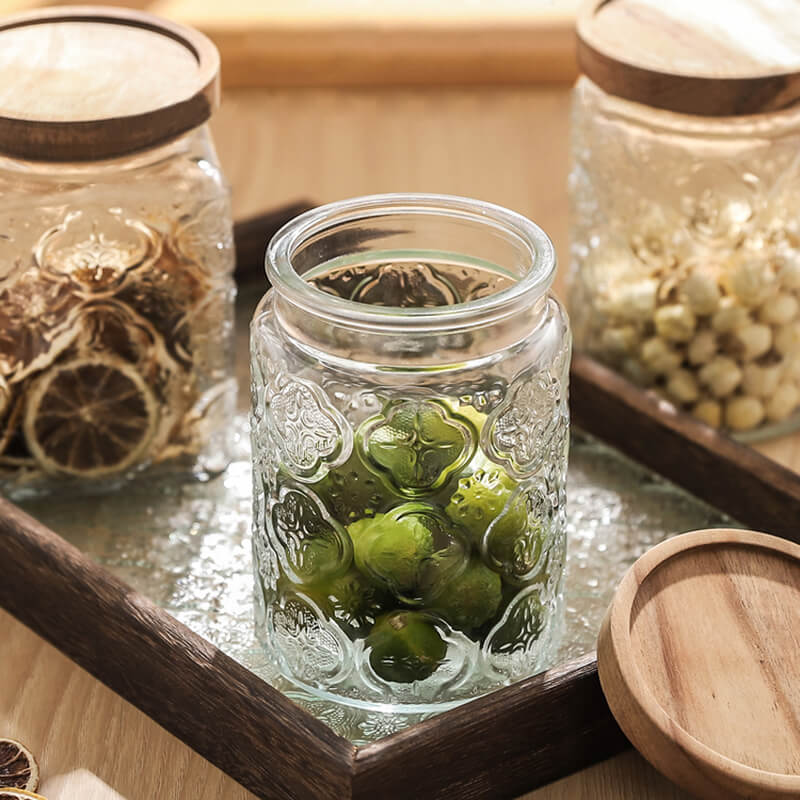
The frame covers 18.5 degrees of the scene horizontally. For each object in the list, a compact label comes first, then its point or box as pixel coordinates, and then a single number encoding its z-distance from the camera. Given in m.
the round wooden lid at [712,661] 0.71
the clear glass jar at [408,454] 0.73
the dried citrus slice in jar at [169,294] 0.85
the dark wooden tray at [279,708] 0.72
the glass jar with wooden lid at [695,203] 0.88
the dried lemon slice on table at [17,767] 0.75
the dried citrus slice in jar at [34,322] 0.84
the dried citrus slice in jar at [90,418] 0.85
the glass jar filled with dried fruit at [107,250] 0.82
